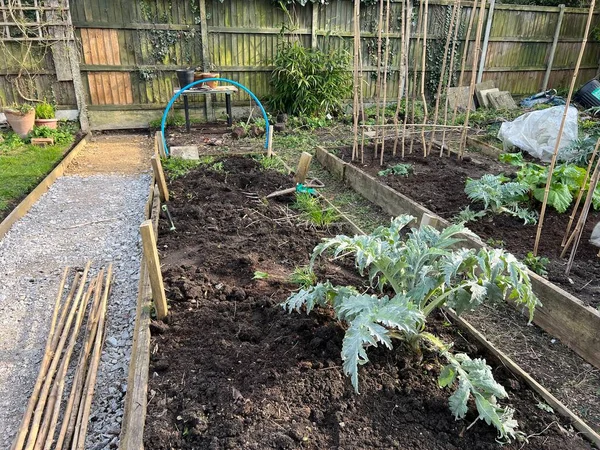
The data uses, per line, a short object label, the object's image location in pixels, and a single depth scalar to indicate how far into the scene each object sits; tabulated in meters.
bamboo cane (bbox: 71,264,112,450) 2.12
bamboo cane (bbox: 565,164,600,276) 3.06
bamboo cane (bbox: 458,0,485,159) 4.83
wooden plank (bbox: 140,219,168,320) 2.46
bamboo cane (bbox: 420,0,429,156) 5.70
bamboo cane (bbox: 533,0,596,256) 3.18
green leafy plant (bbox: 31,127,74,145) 7.34
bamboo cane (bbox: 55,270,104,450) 2.16
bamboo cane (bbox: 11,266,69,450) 2.09
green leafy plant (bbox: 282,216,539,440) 1.83
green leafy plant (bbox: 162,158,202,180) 5.38
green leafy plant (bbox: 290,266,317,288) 2.91
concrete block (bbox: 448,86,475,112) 10.10
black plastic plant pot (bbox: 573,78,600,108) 9.73
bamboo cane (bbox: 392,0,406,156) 5.81
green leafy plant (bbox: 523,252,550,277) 3.19
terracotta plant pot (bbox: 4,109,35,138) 7.16
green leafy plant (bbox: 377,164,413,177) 5.25
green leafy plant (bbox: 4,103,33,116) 7.18
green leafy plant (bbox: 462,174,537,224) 4.00
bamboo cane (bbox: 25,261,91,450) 2.11
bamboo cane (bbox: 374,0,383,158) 5.27
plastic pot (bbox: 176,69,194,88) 7.78
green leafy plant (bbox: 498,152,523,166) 5.50
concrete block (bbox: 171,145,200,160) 6.07
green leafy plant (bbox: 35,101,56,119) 7.53
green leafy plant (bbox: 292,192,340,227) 4.10
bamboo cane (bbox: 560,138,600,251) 3.33
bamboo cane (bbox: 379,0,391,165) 5.58
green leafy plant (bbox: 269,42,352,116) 8.66
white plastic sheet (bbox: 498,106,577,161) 6.26
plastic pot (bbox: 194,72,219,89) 7.88
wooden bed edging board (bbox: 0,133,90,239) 4.32
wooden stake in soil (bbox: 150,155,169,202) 4.18
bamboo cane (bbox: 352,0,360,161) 4.94
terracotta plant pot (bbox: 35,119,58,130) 7.45
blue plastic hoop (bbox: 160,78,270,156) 6.01
